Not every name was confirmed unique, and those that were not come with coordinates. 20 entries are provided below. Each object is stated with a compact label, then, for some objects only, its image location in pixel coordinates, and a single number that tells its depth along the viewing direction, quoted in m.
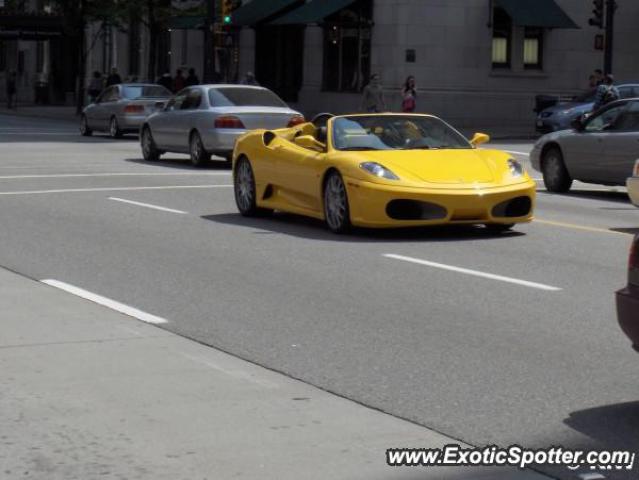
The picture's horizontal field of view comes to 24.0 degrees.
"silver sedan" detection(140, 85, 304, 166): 26.70
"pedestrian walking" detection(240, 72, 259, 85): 43.62
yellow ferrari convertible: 14.73
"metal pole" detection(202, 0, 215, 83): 43.91
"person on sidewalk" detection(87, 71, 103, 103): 54.25
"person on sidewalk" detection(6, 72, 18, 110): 64.38
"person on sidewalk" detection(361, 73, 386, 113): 38.94
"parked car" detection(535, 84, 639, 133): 39.16
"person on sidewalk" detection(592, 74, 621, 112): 34.50
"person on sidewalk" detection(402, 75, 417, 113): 40.53
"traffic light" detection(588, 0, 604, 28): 40.34
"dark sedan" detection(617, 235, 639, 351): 7.05
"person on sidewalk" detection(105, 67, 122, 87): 53.38
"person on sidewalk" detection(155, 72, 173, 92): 51.47
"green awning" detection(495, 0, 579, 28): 46.38
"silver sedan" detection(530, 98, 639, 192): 20.95
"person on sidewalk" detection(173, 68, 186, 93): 49.31
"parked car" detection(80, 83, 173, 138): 38.16
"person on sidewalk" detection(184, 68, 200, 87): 49.19
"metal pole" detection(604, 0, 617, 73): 39.97
